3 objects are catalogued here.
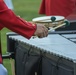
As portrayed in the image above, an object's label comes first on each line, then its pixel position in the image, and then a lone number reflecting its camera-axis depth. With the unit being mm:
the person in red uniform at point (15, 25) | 5974
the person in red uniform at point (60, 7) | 9229
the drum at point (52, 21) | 7023
